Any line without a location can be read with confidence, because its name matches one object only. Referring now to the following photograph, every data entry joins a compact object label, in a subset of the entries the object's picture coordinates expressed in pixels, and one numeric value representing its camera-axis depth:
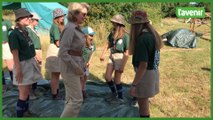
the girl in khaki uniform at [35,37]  5.59
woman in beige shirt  3.97
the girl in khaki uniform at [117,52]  5.56
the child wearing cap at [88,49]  5.70
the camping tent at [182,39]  13.70
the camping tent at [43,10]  14.07
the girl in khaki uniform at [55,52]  5.39
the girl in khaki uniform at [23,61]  4.47
